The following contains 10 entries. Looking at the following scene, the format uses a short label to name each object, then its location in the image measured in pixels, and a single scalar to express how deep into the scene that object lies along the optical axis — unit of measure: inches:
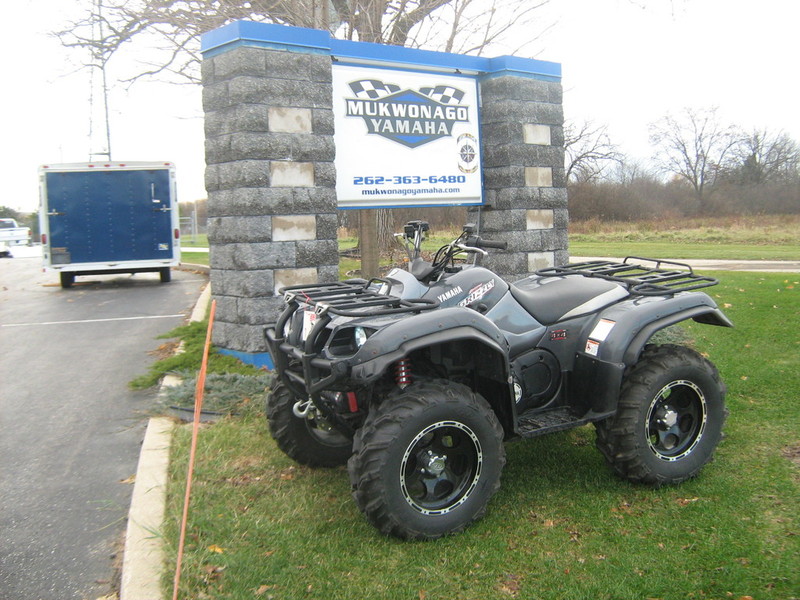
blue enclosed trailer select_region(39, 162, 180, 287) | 582.9
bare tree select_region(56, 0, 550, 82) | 519.8
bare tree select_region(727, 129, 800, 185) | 2078.0
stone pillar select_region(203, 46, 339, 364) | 283.7
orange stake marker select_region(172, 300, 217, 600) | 139.2
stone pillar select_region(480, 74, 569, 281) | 357.1
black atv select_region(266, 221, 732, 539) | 154.8
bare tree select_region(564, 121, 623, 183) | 2107.7
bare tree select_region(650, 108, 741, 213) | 2278.5
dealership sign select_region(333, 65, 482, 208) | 319.3
